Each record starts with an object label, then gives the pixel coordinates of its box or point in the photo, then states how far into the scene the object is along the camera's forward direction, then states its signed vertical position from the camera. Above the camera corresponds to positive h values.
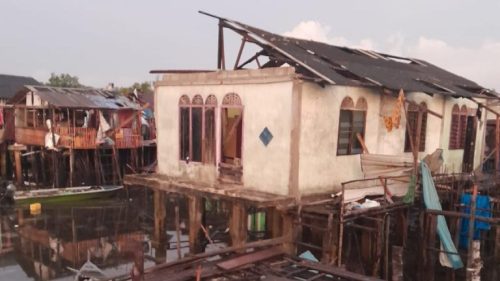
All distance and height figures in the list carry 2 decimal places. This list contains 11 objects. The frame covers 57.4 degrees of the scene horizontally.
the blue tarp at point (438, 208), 11.84 -2.47
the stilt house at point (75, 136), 24.78 -1.71
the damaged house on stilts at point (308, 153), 10.98 -1.15
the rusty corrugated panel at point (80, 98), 24.83 +0.44
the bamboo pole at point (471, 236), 10.12 -2.85
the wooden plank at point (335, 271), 7.43 -2.71
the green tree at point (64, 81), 56.50 +2.99
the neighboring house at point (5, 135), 29.25 -2.02
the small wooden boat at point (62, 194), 22.22 -4.45
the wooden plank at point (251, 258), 7.74 -2.67
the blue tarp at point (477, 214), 13.61 -2.99
